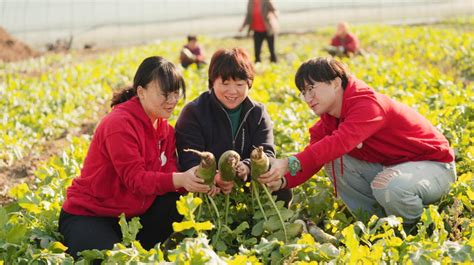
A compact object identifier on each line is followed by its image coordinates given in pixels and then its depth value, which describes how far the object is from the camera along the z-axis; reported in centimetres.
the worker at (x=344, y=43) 973
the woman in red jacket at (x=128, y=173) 297
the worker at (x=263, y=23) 1026
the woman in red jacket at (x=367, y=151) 309
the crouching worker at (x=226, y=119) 322
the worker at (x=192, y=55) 913
